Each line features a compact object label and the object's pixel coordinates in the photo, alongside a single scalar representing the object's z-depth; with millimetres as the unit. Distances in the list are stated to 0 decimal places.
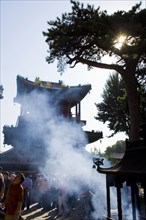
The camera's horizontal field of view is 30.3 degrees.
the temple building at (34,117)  19297
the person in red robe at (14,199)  5754
